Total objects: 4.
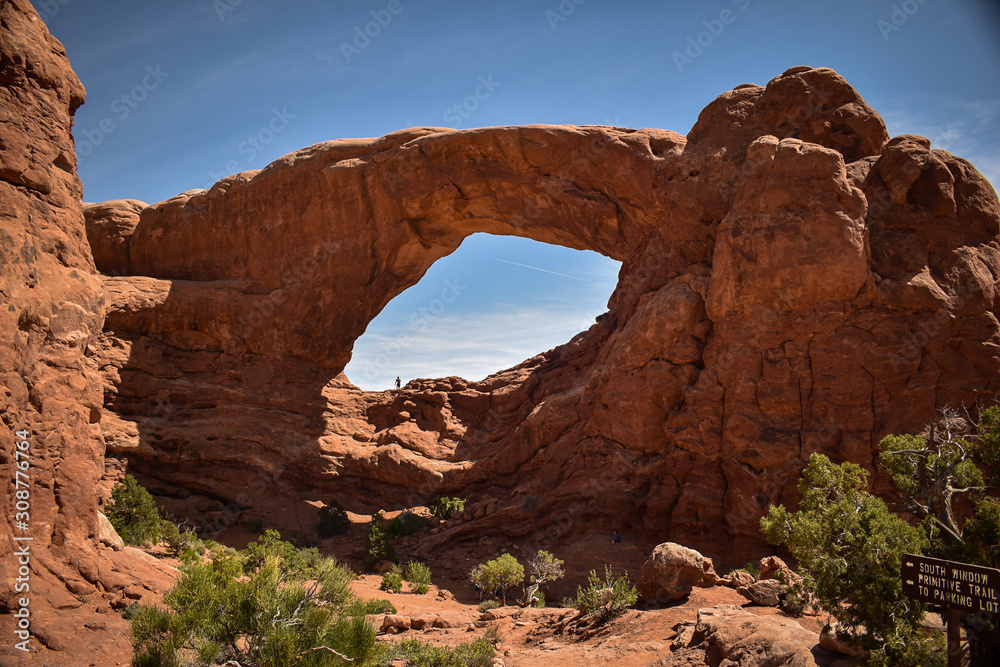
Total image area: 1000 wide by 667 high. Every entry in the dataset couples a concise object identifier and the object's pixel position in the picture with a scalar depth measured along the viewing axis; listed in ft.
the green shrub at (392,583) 66.44
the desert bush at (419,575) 68.25
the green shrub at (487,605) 58.18
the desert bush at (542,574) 60.65
